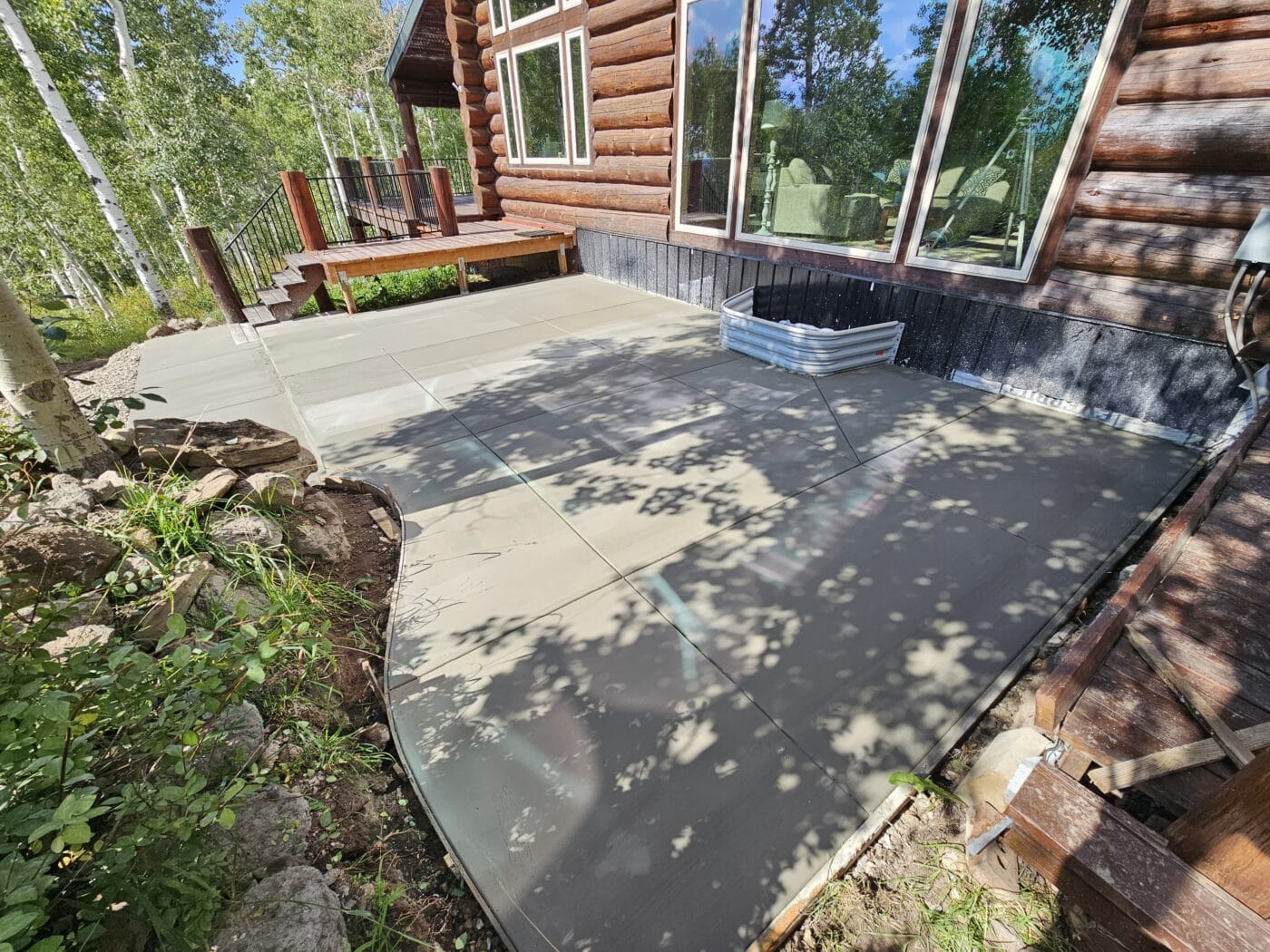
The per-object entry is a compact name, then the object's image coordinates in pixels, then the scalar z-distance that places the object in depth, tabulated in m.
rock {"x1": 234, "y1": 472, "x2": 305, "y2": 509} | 2.78
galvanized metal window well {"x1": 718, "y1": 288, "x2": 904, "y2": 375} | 4.79
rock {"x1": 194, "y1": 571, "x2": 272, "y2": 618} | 2.19
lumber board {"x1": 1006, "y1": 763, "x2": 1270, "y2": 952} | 1.09
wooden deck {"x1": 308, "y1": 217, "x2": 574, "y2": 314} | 7.09
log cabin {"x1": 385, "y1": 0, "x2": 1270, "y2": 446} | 3.33
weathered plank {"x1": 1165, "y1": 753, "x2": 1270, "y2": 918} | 1.02
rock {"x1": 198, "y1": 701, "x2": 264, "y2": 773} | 1.55
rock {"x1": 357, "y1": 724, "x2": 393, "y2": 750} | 2.04
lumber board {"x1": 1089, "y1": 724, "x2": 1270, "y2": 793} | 1.35
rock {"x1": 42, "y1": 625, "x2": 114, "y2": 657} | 1.65
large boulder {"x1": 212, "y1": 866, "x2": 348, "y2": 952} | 1.27
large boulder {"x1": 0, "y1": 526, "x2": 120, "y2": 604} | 1.77
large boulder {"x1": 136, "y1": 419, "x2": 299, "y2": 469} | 2.83
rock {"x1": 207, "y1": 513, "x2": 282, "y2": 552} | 2.48
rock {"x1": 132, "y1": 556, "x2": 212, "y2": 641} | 1.90
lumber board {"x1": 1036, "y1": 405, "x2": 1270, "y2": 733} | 1.43
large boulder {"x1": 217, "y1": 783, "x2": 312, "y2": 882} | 1.43
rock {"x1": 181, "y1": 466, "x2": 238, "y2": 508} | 2.59
